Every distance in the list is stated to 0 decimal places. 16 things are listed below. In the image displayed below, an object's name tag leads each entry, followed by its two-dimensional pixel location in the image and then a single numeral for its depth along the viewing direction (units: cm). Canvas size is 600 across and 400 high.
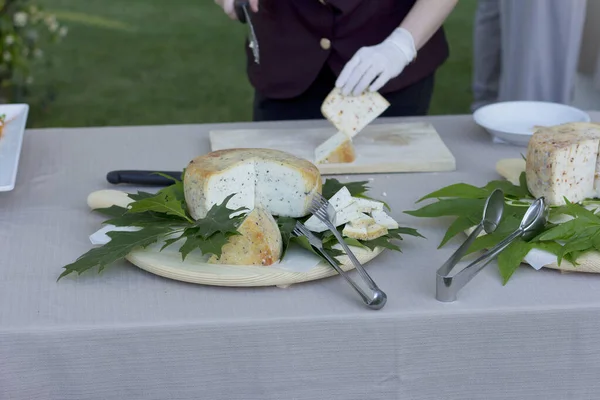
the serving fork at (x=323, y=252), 200
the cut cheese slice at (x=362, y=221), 212
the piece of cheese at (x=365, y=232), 210
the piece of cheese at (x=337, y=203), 213
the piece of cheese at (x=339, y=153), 252
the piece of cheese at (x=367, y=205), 216
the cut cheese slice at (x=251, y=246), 205
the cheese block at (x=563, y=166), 220
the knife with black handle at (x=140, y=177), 241
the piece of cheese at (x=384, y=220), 214
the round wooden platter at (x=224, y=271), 203
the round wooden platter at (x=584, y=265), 205
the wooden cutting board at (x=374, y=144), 251
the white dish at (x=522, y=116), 267
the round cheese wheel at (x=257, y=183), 215
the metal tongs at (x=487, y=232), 199
